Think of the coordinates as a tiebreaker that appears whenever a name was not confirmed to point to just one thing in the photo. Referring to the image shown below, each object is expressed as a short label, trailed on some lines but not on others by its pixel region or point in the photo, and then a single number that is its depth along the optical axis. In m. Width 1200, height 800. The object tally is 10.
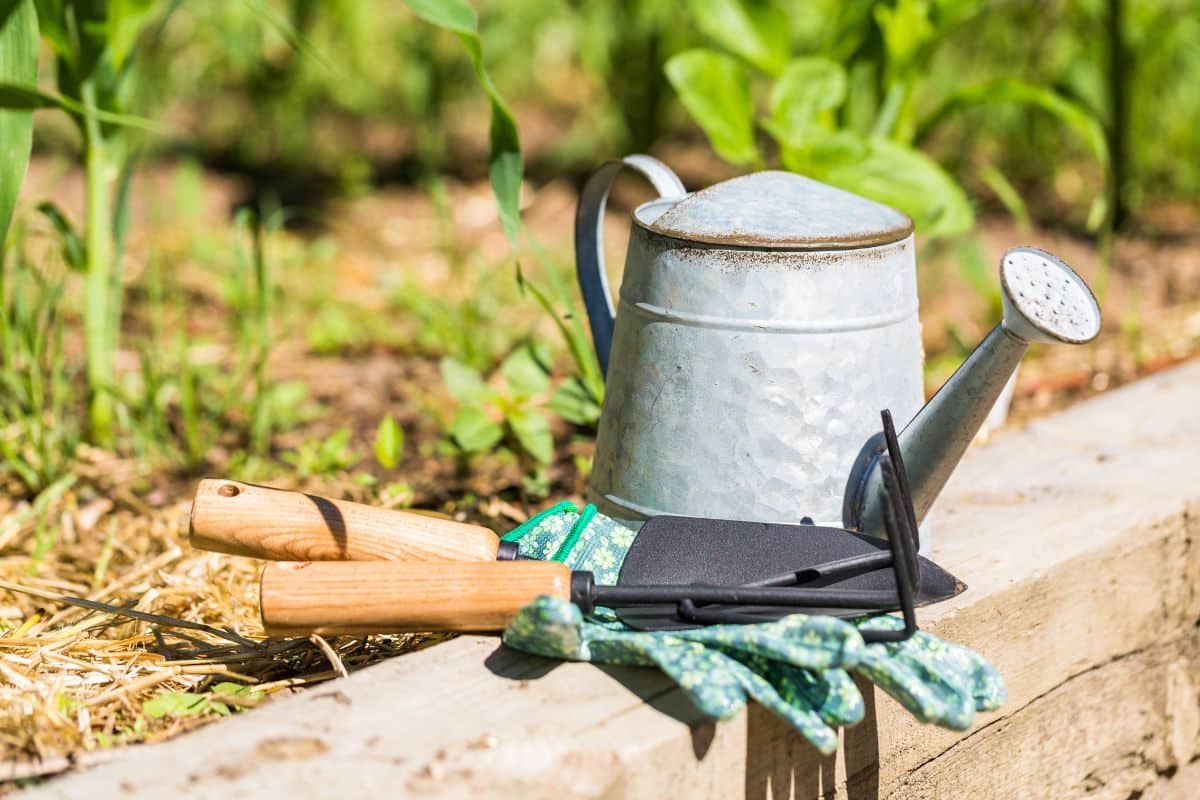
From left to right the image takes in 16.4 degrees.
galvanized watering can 1.74
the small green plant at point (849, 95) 2.02
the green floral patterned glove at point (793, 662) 1.68
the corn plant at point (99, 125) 1.99
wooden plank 1.65
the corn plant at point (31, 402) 2.02
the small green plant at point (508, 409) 2.01
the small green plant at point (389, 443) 2.00
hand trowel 1.70
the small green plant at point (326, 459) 2.09
